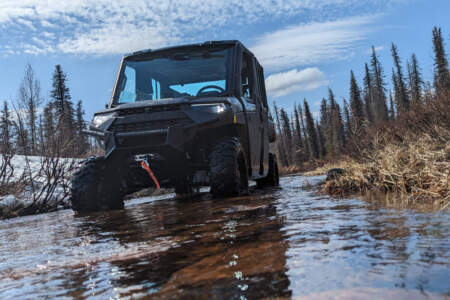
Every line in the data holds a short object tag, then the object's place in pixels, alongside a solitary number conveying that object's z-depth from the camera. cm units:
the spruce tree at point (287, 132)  8002
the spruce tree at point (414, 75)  7968
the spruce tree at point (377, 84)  8125
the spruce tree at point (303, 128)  7436
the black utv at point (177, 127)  512
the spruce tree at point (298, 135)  6864
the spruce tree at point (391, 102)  9126
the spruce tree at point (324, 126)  7303
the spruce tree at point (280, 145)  7494
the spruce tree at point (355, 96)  6706
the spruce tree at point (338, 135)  6780
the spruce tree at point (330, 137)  6988
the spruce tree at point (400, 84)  7244
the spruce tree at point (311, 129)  6700
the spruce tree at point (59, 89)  4962
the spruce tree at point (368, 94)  8000
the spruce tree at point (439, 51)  5994
